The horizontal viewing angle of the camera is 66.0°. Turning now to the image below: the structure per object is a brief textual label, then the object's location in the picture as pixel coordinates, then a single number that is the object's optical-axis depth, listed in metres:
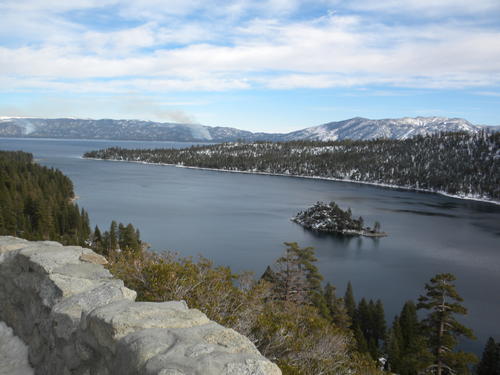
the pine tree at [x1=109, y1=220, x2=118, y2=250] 59.03
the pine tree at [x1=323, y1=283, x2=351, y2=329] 35.50
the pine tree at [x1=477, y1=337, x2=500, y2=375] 34.28
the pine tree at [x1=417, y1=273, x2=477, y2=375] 26.55
